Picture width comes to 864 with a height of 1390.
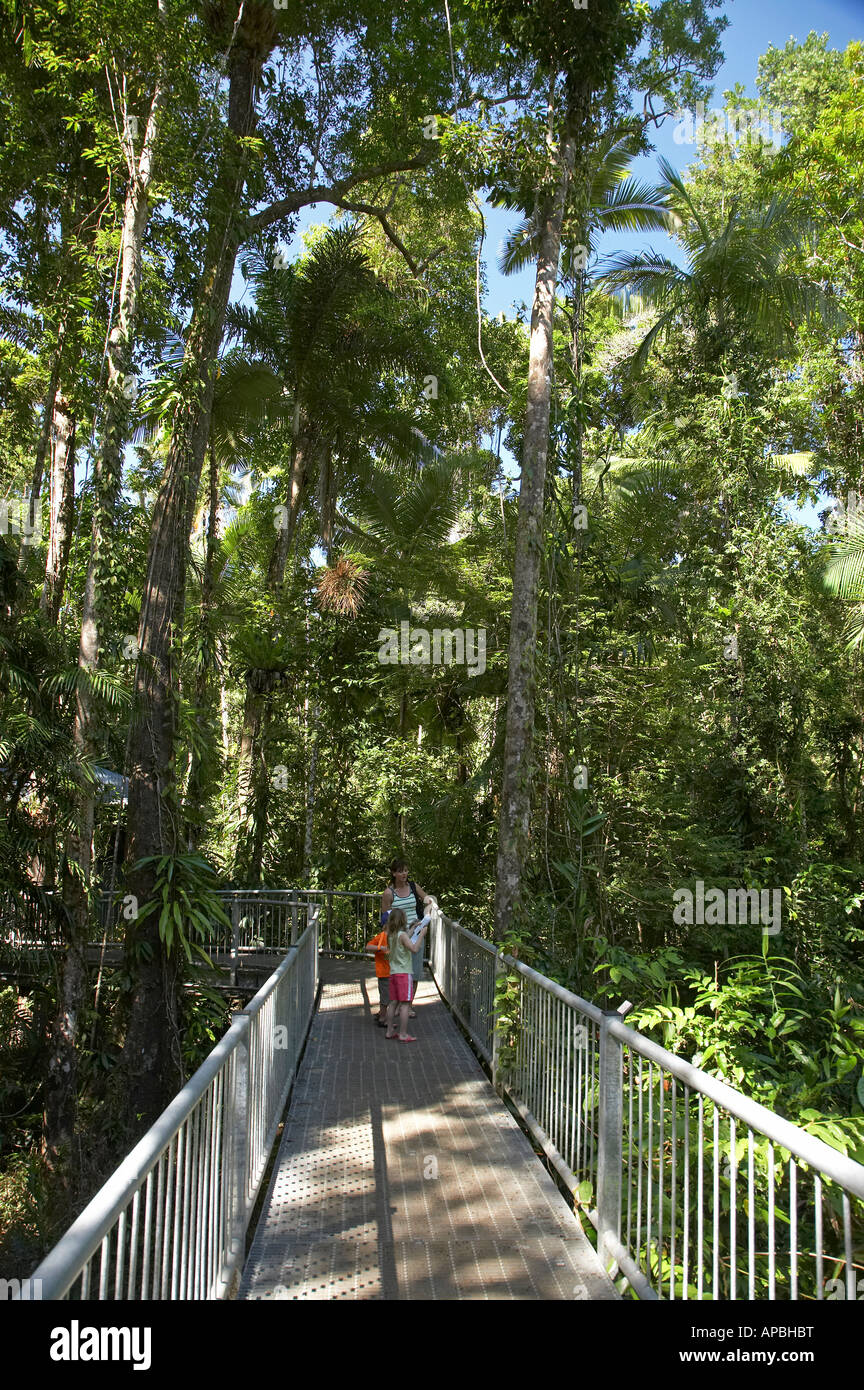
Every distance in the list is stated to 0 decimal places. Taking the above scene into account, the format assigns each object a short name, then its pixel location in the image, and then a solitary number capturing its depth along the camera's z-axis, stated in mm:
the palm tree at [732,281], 14836
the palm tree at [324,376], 15938
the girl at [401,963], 8625
